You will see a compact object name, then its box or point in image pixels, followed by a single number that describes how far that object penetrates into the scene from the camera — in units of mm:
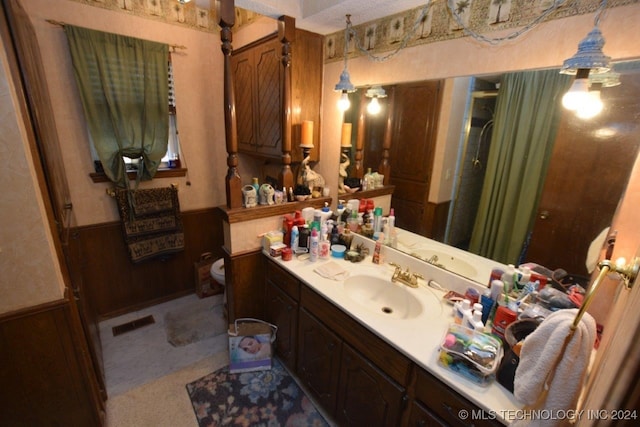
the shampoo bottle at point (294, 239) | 1768
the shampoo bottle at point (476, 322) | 1049
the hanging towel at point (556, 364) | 701
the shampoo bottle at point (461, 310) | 1158
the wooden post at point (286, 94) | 1661
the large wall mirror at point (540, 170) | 963
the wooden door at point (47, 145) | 1167
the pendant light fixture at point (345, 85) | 1714
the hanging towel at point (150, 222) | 2215
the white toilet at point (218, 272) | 2486
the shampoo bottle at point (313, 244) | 1699
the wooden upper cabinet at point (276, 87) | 1886
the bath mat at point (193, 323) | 2172
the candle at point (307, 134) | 1872
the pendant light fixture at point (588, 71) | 853
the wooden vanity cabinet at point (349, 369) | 997
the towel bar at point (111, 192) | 2180
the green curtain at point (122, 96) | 1907
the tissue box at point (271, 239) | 1812
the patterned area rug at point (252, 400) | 1576
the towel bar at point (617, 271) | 657
